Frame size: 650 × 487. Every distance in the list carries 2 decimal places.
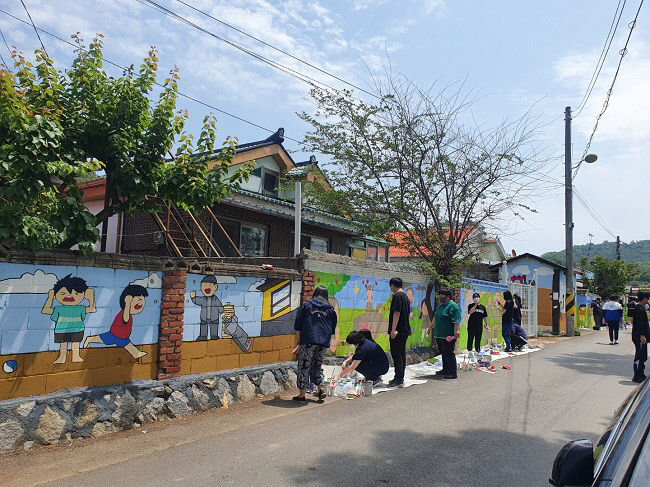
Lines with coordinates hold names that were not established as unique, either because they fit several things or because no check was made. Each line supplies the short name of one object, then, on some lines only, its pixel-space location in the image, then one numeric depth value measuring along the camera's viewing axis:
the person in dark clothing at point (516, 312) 13.99
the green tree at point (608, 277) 36.19
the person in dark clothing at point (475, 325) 11.66
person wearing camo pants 6.95
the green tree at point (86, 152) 4.64
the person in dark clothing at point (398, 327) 8.26
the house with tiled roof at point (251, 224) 12.63
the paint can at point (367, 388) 7.46
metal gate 17.84
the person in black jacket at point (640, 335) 8.83
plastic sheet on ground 8.23
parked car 1.51
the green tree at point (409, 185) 11.98
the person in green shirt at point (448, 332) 8.99
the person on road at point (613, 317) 16.25
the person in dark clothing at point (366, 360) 7.94
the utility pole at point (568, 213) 20.19
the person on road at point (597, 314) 25.55
